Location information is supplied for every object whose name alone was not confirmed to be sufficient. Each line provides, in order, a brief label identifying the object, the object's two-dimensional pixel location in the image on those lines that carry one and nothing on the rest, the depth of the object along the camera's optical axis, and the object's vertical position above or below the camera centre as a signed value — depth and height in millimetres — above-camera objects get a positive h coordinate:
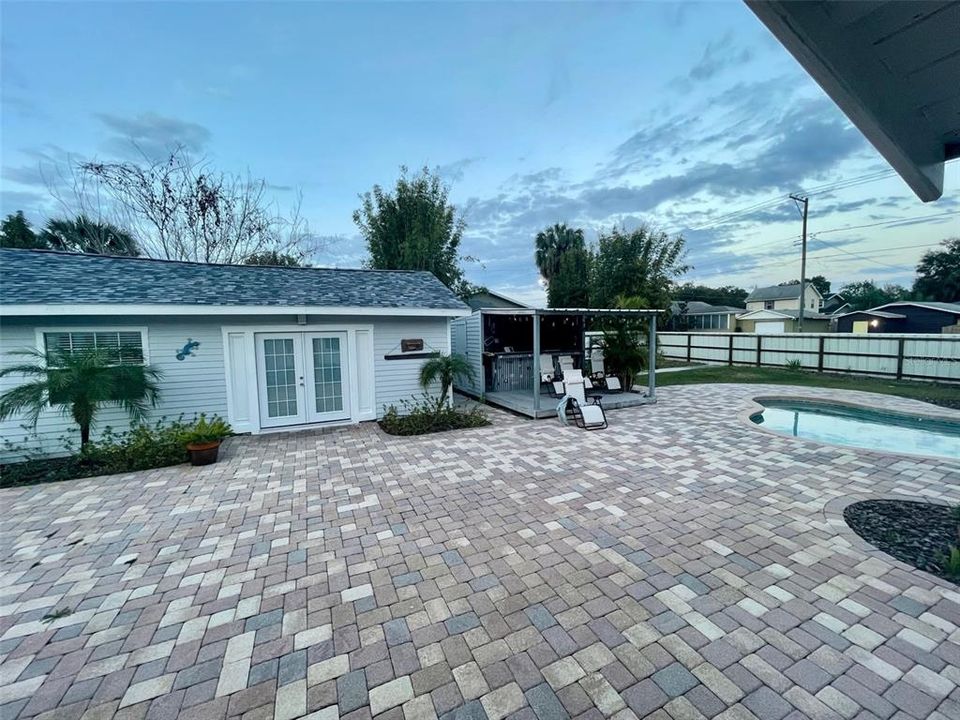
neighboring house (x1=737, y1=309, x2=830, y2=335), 27398 +266
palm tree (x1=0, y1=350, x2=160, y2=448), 4879 -668
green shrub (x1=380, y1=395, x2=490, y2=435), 7027 -1727
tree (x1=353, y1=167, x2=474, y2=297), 17703 +5114
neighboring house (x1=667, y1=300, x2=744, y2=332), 31350 +759
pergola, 8203 -566
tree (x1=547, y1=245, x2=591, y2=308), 23828 +3079
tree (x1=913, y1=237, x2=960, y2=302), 35344 +4612
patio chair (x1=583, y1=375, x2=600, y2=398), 9252 -1579
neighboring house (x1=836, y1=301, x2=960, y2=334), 22078 +308
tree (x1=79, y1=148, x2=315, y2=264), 13273 +4913
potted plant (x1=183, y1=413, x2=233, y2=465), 5383 -1532
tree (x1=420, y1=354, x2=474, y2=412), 8078 -842
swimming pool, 6250 -2016
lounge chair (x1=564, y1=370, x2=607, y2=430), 6895 -1503
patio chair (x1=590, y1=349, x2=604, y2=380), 10221 -1074
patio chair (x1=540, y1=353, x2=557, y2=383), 10211 -1030
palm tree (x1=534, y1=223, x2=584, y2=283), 29547 +6691
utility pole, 18094 +3459
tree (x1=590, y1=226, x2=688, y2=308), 14852 +2646
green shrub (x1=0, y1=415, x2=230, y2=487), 5094 -1737
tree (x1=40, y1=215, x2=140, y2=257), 13914 +3784
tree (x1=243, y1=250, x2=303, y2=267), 16625 +3360
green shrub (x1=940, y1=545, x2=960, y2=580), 2757 -1798
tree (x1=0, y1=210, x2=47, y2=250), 16688 +4602
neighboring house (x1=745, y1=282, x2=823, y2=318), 37875 +2770
